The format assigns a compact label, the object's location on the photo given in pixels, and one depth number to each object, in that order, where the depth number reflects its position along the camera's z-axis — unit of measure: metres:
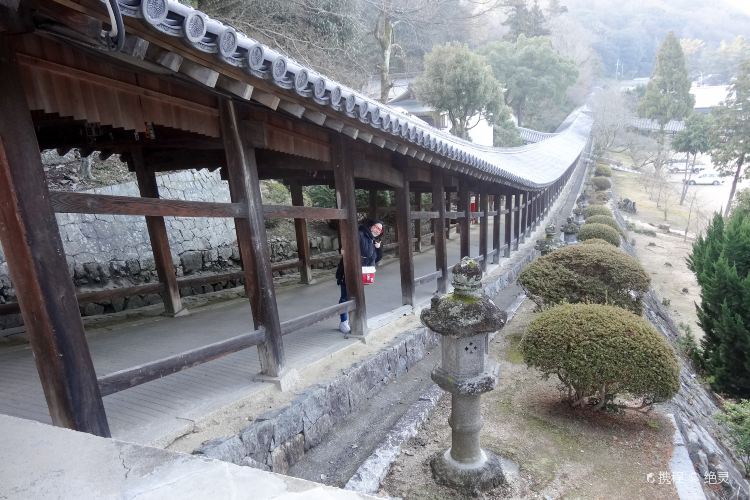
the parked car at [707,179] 49.94
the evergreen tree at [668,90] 38.16
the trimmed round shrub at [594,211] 20.47
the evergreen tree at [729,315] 9.10
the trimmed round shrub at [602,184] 34.72
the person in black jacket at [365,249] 6.57
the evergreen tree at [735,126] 25.58
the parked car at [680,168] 47.72
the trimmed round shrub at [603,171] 39.59
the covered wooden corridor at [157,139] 2.60
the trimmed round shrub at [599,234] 14.18
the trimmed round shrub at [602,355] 4.46
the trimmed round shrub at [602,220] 17.71
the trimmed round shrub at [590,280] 7.71
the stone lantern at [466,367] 3.65
